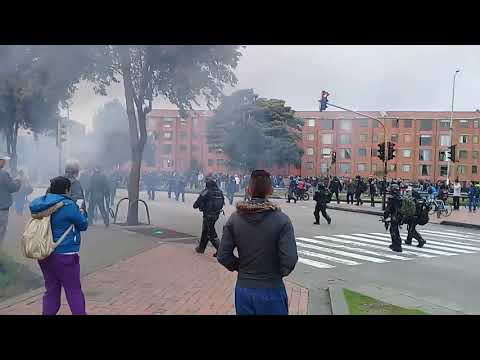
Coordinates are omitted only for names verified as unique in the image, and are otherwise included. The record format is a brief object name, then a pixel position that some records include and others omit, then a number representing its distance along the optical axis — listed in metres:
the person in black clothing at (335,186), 15.80
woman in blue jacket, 3.00
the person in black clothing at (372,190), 17.81
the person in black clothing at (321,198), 10.91
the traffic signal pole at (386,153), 12.00
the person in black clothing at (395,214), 7.74
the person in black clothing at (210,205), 6.54
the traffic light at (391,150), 14.60
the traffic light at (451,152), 14.77
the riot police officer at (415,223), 7.98
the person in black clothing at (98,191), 8.64
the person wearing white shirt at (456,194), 16.46
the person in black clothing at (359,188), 17.29
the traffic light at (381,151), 14.63
